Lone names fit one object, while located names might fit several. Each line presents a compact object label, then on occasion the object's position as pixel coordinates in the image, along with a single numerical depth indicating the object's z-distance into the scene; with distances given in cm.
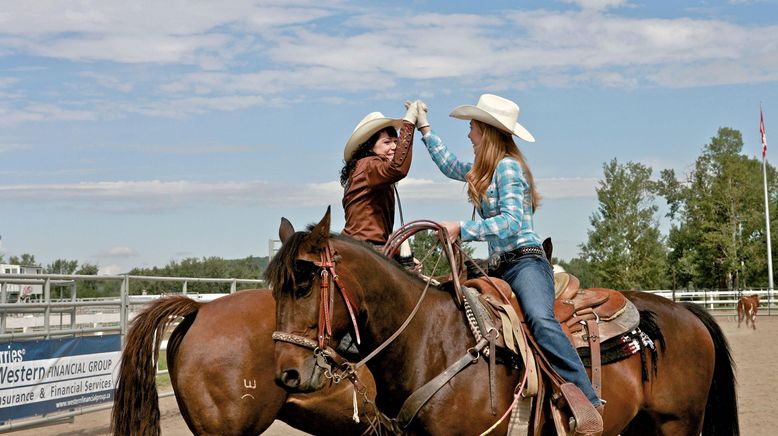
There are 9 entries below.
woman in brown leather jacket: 594
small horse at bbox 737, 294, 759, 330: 2944
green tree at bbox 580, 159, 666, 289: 5328
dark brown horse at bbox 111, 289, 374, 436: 598
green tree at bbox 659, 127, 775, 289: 5622
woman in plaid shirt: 458
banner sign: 944
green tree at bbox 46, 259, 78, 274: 8229
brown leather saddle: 475
